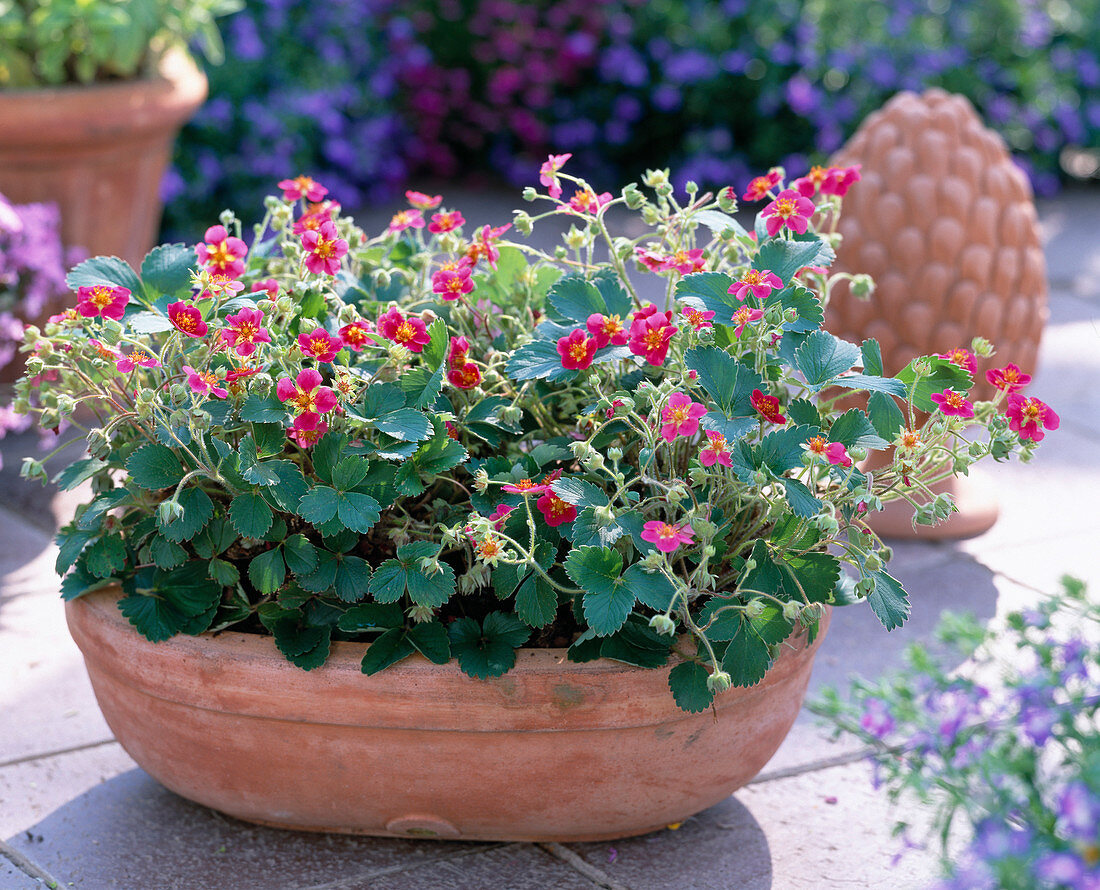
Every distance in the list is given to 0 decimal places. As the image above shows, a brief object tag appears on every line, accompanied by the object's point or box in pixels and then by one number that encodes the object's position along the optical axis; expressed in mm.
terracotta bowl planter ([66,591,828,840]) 1481
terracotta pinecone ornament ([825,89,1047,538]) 2523
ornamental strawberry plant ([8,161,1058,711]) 1403
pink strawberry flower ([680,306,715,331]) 1501
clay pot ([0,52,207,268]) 3018
